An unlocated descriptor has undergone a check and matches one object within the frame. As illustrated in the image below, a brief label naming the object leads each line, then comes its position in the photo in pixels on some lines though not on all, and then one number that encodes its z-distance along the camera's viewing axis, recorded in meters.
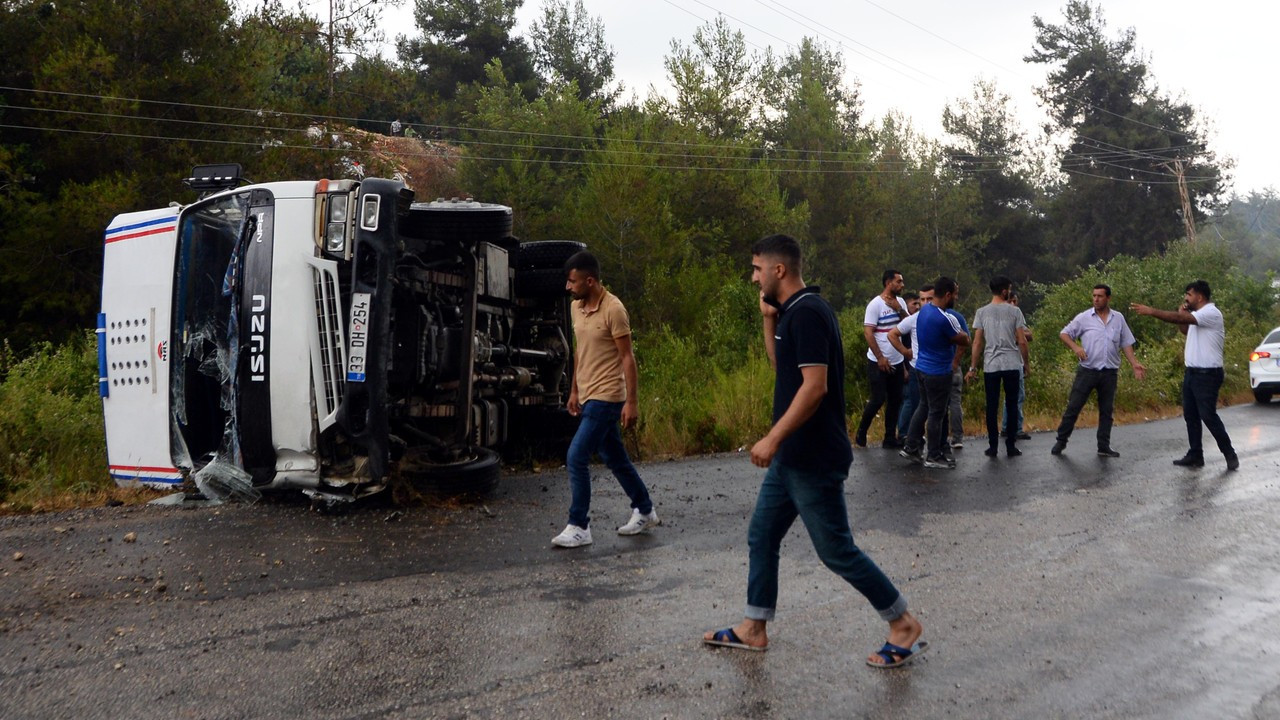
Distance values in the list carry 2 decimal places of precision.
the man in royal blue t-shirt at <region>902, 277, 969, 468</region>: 10.52
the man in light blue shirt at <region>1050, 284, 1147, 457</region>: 11.73
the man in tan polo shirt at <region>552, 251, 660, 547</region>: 6.84
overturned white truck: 7.41
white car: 19.88
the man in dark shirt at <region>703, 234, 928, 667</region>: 4.54
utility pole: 50.53
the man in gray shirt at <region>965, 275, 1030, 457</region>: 11.65
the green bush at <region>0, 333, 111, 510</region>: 8.66
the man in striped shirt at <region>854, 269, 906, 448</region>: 11.53
